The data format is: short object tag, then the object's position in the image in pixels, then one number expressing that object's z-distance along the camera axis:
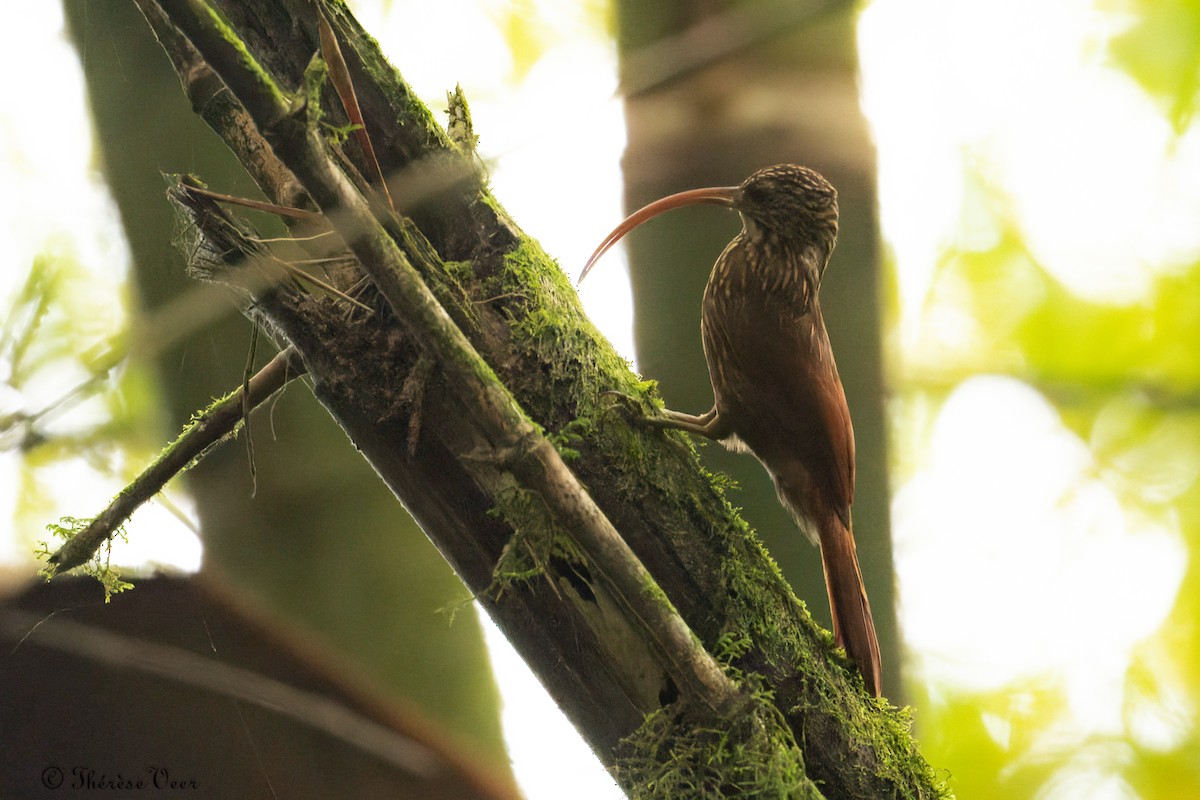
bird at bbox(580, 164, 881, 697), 6.11
